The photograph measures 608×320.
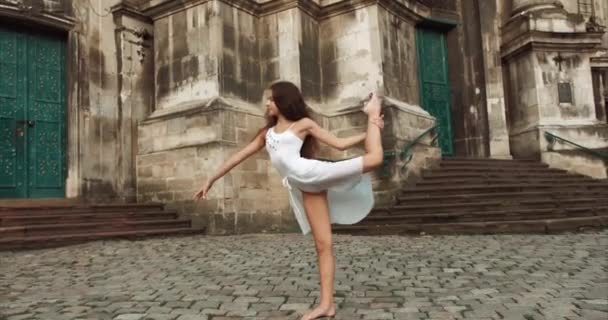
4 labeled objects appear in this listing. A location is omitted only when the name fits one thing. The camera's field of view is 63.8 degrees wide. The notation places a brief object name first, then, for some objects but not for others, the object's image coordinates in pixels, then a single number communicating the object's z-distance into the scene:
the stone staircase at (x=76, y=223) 7.20
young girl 2.92
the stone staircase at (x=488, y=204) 8.02
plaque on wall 14.02
